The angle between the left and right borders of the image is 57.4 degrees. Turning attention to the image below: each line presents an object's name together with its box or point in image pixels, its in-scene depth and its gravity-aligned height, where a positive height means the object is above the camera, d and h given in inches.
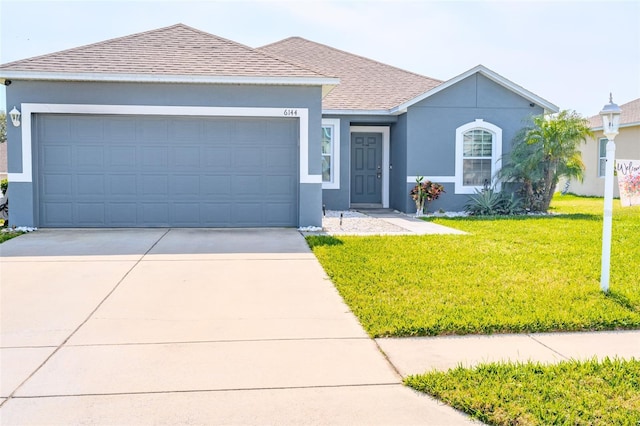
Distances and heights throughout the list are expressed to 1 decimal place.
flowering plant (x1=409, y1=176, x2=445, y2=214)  624.4 -21.0
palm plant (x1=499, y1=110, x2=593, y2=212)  611.2 +18.7
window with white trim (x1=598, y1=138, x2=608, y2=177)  921.5 +28.1
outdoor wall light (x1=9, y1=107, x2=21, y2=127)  464.4 +42.2
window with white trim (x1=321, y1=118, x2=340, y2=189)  669.3 +21.2
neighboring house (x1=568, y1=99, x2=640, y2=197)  863.7 +39.1
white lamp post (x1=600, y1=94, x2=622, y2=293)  257.2 -4.2
